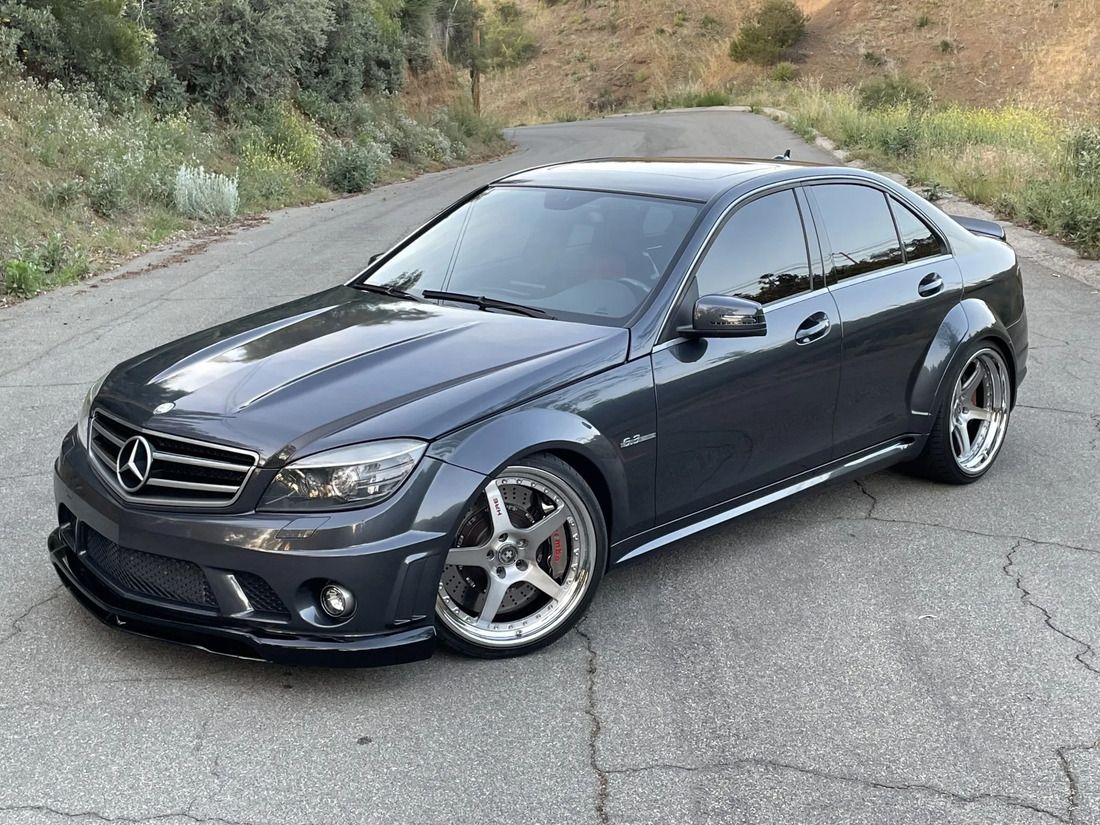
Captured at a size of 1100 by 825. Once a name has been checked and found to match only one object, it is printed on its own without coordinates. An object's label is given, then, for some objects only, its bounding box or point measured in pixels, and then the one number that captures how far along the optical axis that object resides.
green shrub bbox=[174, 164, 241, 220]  16.30
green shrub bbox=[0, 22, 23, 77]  17.05
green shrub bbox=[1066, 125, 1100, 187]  15.07
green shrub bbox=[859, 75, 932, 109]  43.83
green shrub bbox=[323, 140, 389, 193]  22.31
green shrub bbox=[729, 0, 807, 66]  72.62
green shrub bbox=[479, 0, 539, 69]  89.88
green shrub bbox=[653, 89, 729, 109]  55.72
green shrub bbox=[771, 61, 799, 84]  68.50
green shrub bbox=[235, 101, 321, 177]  21.69
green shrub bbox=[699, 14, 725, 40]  86.56
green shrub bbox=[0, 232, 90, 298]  11.14
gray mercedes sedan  3.70
